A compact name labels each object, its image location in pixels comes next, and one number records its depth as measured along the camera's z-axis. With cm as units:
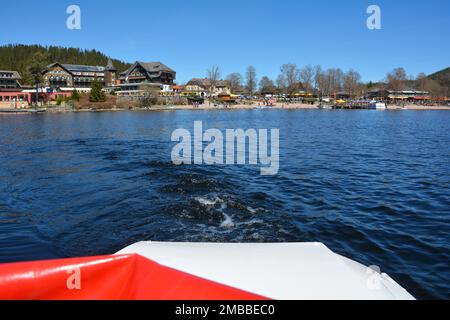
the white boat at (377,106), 13800
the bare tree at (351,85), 19538
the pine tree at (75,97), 11135
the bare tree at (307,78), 19388
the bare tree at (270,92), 19850
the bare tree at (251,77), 19788
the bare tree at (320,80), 19238
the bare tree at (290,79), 19088
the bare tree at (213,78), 18288
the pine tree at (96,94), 11256
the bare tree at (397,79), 18575
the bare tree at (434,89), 19312
